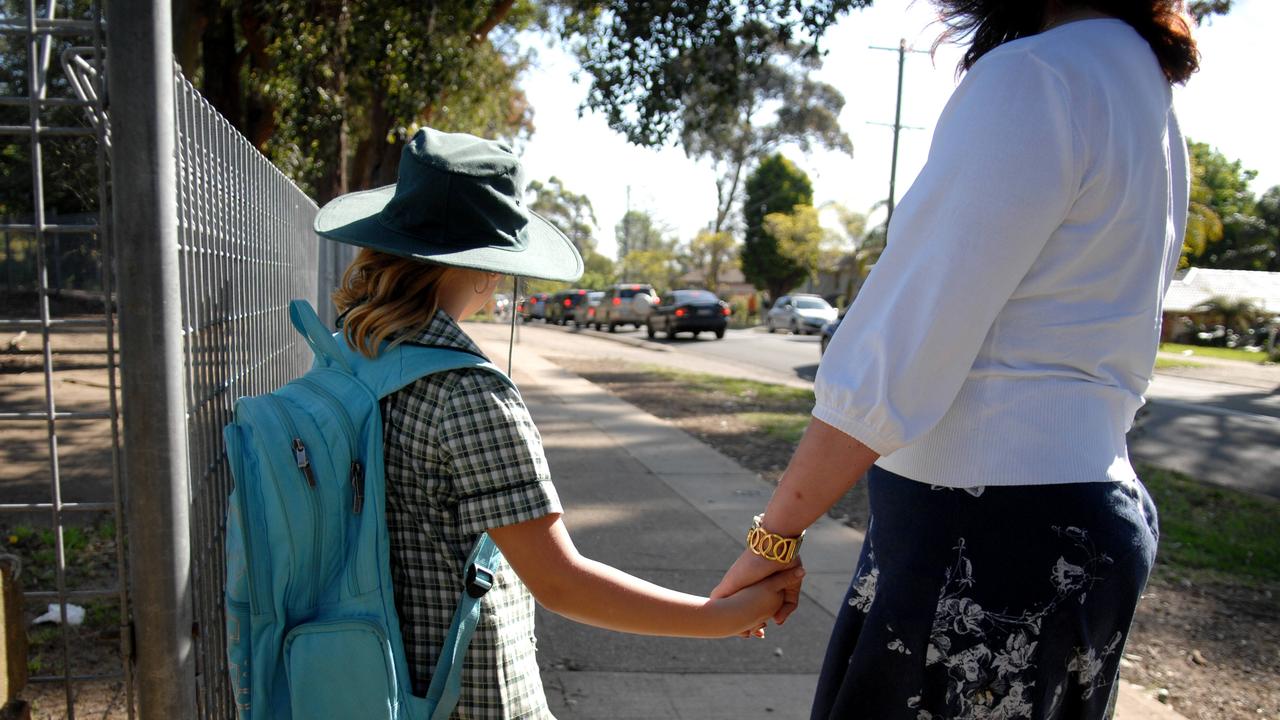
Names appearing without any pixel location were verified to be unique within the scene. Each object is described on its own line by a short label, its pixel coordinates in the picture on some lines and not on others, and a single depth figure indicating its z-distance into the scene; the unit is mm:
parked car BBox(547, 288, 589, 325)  38312
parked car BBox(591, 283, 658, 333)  33406
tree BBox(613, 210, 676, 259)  80000
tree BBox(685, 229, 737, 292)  56406
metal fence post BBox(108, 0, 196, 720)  1686
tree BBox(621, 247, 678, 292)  66500
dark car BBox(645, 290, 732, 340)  28438
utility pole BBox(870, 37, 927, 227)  23944
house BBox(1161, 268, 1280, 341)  36125
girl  1526
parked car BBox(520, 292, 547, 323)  45156
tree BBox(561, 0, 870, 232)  8609
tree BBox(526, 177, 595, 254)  90188
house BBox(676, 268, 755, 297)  59812
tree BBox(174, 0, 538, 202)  9859
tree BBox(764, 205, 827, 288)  51969
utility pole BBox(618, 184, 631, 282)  84312
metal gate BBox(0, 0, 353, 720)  1699
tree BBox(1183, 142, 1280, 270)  51156
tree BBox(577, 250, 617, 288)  77750
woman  1421
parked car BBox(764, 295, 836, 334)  33156
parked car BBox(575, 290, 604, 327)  36562
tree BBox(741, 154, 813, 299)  55312
